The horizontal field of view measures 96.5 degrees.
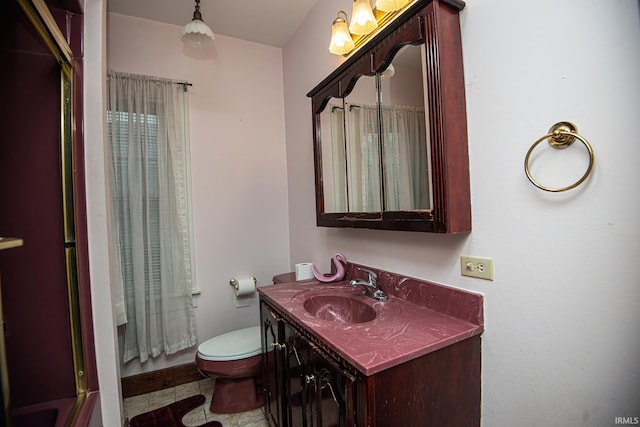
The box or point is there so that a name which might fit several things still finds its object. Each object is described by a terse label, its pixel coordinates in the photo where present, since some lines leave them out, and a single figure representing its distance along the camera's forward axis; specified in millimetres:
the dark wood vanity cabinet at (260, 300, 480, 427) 835
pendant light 1854
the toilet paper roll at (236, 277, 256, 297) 2314
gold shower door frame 1097
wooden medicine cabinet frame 1038
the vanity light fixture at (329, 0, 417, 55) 1312
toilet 1763
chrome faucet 1395
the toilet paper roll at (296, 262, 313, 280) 1982
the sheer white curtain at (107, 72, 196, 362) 1984
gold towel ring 777
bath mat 1788
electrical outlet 1033
